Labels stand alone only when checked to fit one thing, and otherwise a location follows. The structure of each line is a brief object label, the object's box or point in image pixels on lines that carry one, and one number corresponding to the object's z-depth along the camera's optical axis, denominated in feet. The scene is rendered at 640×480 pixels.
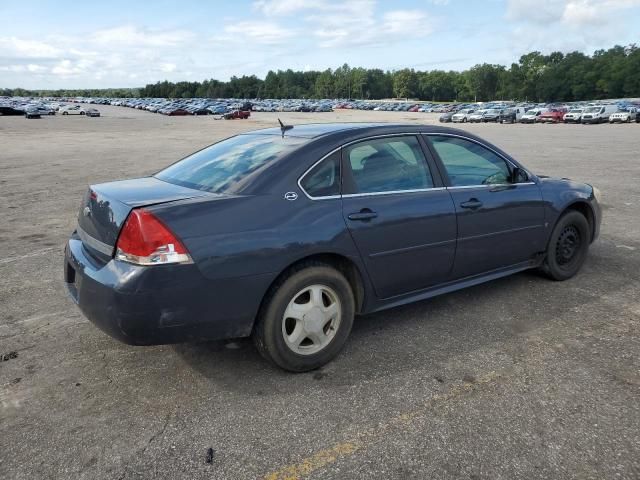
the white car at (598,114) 148.15
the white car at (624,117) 146.42
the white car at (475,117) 177.99
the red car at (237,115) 212.13
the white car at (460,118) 180.92
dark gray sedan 9.72
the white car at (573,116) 153.28
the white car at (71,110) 254.06
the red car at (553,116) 160.56
